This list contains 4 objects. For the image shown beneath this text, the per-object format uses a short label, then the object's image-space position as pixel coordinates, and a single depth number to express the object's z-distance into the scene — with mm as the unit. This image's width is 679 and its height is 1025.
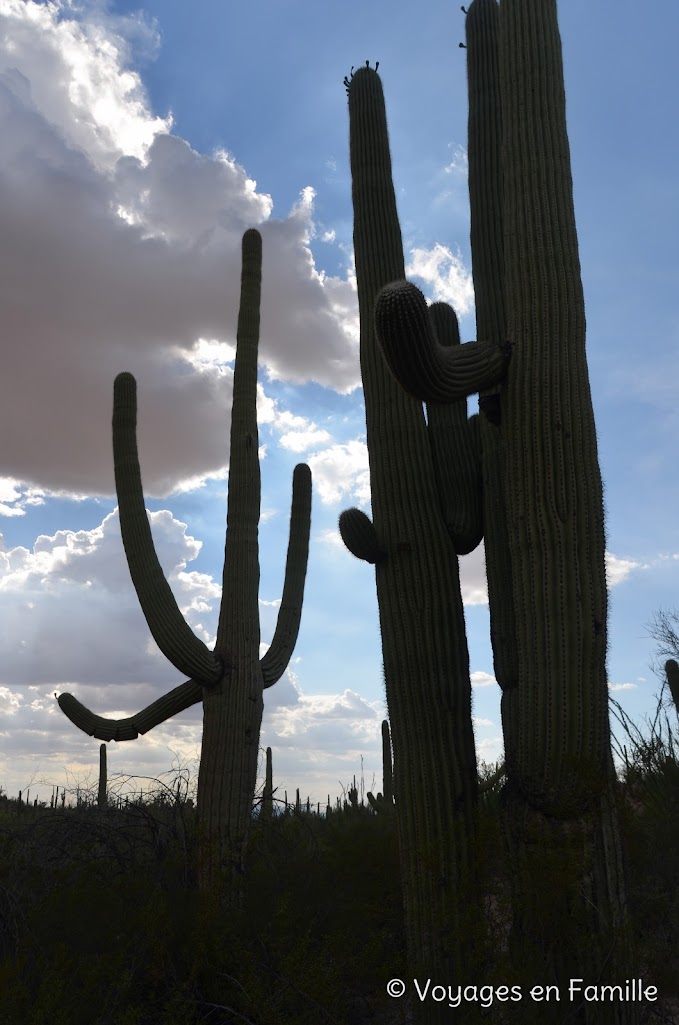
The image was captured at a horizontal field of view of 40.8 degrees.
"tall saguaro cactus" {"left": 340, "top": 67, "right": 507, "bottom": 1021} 5707
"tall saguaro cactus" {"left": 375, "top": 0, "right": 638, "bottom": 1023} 4953
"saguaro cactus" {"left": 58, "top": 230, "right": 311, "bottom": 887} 8742
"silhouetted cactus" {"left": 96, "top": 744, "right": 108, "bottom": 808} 11398
